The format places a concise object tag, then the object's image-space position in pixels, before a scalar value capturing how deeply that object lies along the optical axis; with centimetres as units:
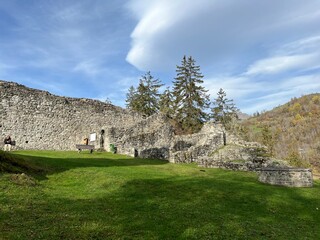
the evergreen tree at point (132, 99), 5746
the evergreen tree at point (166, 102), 5415
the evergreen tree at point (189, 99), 5147
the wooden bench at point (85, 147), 2596
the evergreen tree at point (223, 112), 6050
